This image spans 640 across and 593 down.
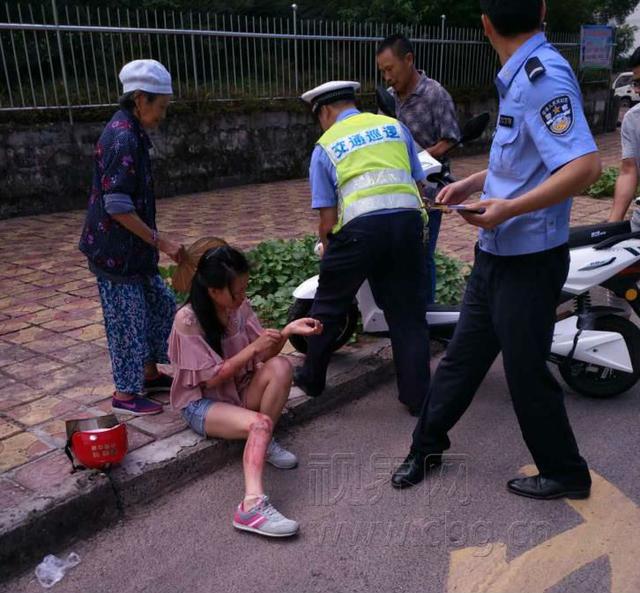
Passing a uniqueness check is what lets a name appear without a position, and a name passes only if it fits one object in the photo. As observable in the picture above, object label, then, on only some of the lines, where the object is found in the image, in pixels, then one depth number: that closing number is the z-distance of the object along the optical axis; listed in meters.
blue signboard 15.99
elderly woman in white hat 3.05
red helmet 2.73
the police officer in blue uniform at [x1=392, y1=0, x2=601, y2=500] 2.29
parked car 24.08
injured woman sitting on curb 2.80
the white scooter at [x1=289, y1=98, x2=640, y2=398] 3.58
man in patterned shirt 4.16
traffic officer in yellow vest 3.24
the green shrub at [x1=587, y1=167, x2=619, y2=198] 9.19
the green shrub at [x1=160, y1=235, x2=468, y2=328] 4.73
